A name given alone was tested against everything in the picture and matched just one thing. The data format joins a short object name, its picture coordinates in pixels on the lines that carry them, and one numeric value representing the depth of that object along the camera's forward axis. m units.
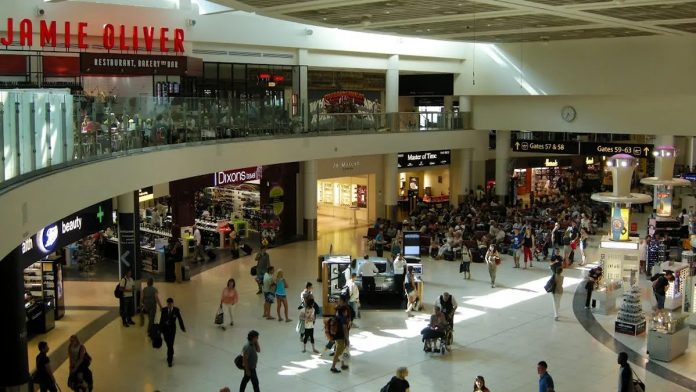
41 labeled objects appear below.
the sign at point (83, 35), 20.59
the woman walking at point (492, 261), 20.39
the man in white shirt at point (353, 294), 16.48
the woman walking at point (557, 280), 17.09
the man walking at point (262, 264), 19.89
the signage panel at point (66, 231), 13.93
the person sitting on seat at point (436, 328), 14.71
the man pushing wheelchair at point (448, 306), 15.21
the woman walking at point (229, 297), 16.61
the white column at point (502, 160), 35.34
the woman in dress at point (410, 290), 17.77
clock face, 31.58
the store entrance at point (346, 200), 33.22
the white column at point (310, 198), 28.80
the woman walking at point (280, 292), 16.95
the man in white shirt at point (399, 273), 18.51
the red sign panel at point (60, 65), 20.66
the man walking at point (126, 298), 17.06
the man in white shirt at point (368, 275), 18.44
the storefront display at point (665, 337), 14.31
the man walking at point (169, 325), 14.16
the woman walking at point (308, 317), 14.82
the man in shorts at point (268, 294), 17.34
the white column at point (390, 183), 32.09
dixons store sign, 24.92
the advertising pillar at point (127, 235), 18.45
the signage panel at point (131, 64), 18.86
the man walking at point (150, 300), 15.89
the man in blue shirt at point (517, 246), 23.28
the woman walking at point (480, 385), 10.38
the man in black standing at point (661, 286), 17.22
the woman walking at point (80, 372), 12.14
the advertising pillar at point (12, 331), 12.49
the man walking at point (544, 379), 10.79
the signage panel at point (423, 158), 33.59
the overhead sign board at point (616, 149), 30.84
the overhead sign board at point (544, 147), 32.69
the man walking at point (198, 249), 24.25
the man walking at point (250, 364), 12.36
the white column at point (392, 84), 31.38
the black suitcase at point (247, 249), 25.32
